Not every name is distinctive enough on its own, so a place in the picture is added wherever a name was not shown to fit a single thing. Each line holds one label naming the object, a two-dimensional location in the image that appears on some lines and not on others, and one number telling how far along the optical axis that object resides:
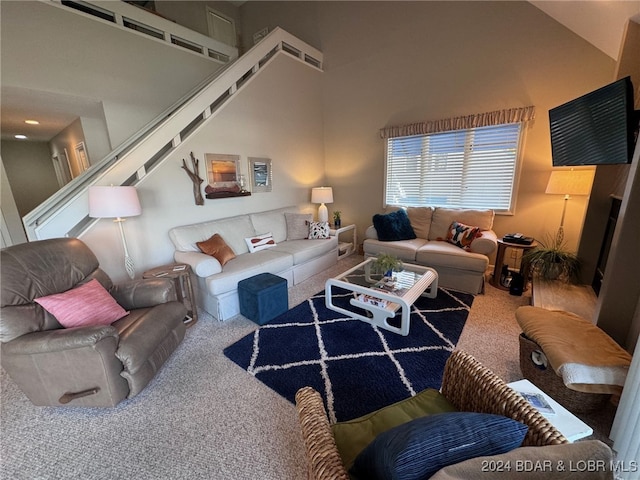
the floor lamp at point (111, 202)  2.14
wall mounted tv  1.34
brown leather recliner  1.40
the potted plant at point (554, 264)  2.33
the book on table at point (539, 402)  1.12
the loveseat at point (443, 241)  2.87
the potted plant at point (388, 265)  2.47
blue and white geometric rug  1.64
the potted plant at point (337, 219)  4.49
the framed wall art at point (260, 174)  3.68
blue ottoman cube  2.37
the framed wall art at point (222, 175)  3.22
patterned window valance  2.99
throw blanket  1.24
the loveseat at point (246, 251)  2.49
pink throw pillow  1.58
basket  1.35
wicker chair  0.72
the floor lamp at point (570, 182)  2.49
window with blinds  3.22
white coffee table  2.16
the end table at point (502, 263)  2.76
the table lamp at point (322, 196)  4.35
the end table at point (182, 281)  2.30
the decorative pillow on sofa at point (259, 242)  3.26
